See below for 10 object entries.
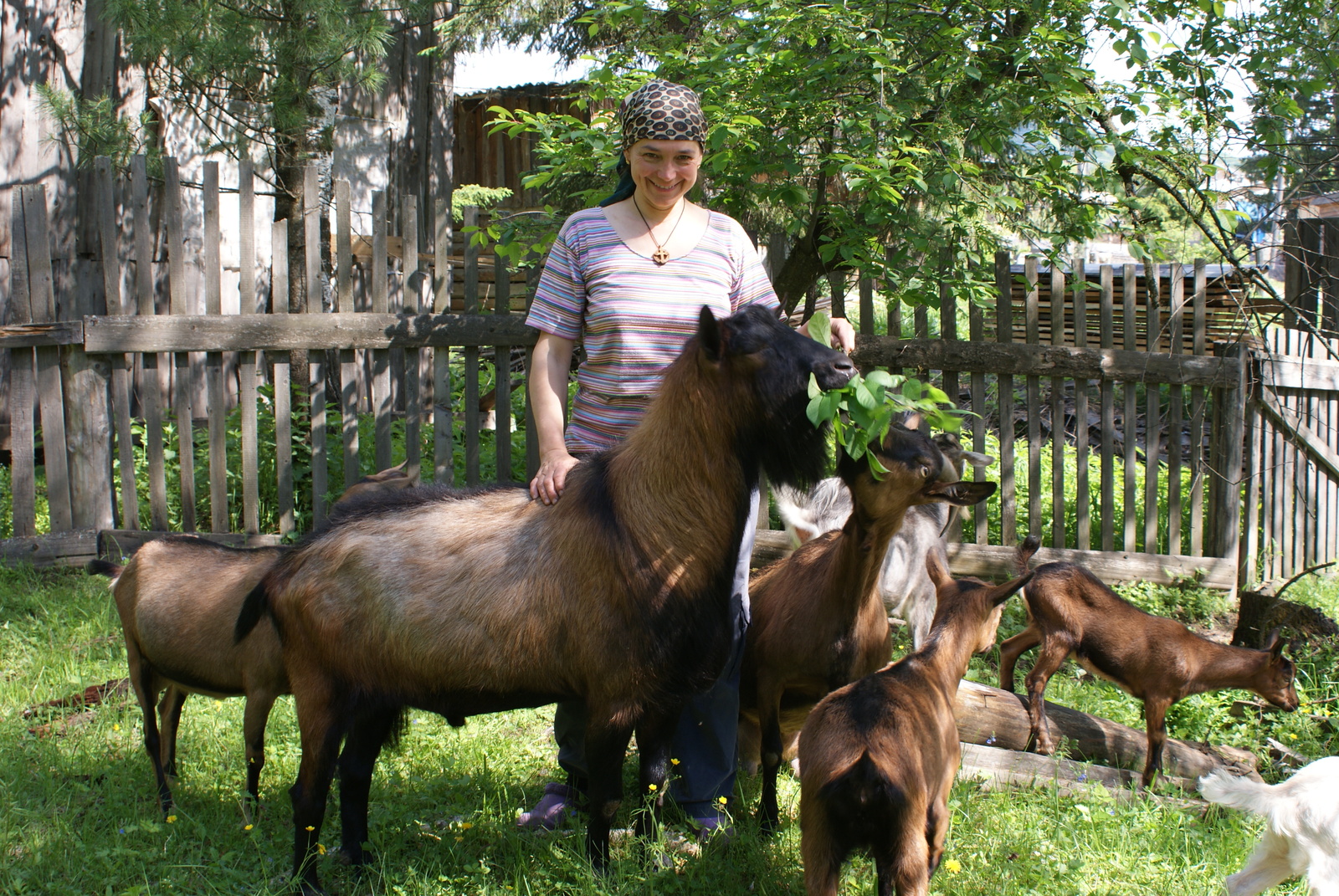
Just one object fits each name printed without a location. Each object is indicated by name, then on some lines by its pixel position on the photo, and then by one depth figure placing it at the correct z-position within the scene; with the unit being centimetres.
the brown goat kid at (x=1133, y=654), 462
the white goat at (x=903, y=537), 554
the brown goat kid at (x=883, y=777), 288
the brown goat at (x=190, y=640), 377
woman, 329
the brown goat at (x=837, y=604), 328
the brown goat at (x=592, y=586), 291
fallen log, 444
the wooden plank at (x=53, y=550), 617
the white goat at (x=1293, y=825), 303
